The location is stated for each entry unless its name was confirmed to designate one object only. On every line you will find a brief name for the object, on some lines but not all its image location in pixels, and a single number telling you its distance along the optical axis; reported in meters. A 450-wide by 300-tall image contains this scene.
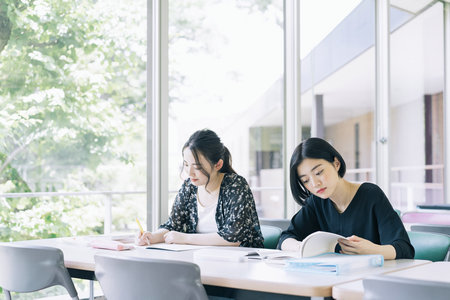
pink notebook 2.35
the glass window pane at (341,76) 4.49
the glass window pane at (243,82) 4.05
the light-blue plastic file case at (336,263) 1.66
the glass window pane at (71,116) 3.45
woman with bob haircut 2.20
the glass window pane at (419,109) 5.59
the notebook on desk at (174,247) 2.32
